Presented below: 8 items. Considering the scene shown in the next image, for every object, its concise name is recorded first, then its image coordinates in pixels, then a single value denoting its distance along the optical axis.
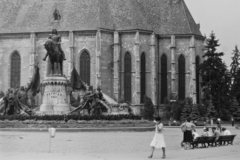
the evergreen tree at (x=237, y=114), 73.03
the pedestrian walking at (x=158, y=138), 19.55
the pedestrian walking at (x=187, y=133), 23.28
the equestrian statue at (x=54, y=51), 39.88
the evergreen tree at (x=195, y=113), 69.62
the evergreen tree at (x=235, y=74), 79.61
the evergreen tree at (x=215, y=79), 73.31
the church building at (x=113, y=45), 76.81
